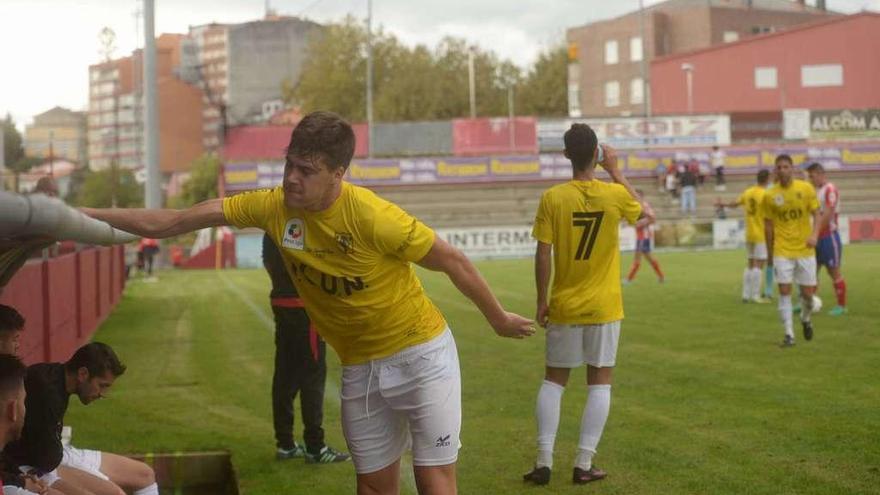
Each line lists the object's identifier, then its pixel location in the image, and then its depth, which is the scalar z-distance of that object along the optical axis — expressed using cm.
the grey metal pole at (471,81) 8472
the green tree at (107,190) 6944
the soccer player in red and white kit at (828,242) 1788
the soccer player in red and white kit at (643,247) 2661
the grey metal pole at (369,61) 6412
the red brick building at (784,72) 7069
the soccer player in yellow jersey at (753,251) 2027
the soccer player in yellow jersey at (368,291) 492
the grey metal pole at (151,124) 3294
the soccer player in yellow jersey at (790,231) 1408
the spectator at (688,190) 5206
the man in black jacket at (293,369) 857
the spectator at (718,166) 5699
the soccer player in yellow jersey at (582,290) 768
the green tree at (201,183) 11079
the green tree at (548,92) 10369
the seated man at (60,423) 557
